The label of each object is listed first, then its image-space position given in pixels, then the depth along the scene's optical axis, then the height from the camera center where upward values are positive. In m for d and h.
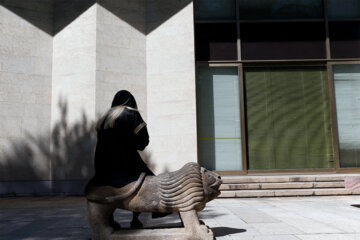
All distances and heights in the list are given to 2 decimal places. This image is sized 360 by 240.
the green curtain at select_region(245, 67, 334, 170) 10.72 +0.98
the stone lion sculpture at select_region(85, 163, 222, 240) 3.88 -0.58
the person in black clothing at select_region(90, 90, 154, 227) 4.05 +0.06
